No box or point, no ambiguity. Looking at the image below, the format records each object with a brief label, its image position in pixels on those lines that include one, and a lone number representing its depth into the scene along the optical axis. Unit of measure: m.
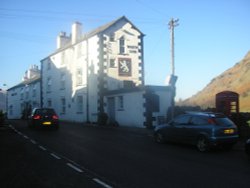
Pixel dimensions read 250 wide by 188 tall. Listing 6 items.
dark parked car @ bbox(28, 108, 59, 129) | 18.45
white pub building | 19.57
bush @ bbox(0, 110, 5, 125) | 21.16
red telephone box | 14.40
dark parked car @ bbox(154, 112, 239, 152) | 10.17
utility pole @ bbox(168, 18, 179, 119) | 14.80
